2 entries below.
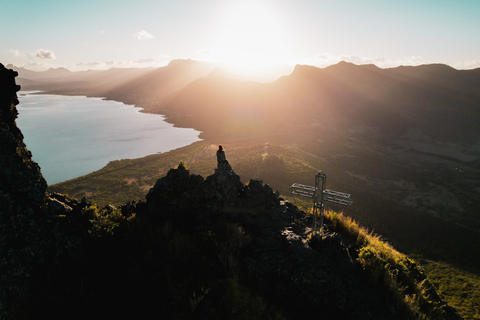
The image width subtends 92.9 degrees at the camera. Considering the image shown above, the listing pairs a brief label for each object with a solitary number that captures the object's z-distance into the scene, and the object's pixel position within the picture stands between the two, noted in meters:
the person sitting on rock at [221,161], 12.79
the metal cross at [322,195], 8.70
